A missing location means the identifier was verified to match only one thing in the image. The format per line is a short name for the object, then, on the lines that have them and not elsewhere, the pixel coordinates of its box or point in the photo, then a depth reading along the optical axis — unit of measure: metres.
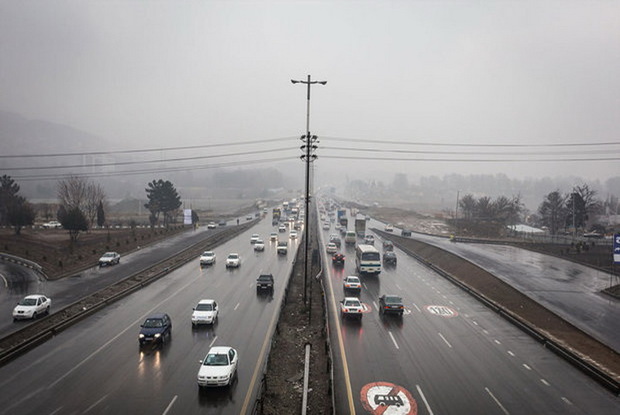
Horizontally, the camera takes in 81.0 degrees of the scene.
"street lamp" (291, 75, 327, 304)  27.42
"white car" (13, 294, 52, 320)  26.53
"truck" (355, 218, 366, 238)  79.94
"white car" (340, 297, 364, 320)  28.06
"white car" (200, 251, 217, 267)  49.47
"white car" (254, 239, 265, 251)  61.50
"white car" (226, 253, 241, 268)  47.84
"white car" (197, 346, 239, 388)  16.72
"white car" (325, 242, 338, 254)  60.50
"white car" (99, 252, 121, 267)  47.53
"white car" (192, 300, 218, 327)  25.86
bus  44.31
